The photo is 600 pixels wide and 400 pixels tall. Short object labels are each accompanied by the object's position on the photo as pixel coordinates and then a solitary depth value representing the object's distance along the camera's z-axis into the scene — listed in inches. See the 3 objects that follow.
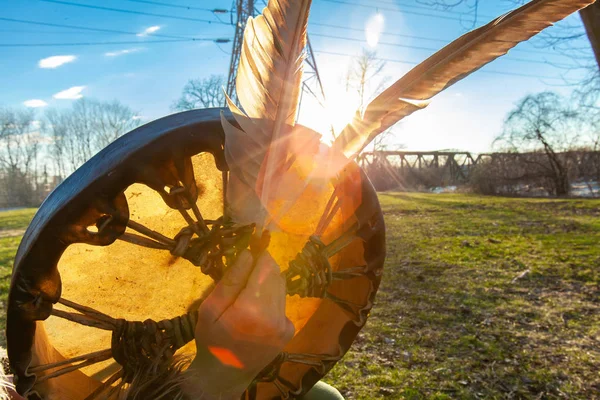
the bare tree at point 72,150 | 1444.4
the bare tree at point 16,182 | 1255.5
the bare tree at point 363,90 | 876.6
